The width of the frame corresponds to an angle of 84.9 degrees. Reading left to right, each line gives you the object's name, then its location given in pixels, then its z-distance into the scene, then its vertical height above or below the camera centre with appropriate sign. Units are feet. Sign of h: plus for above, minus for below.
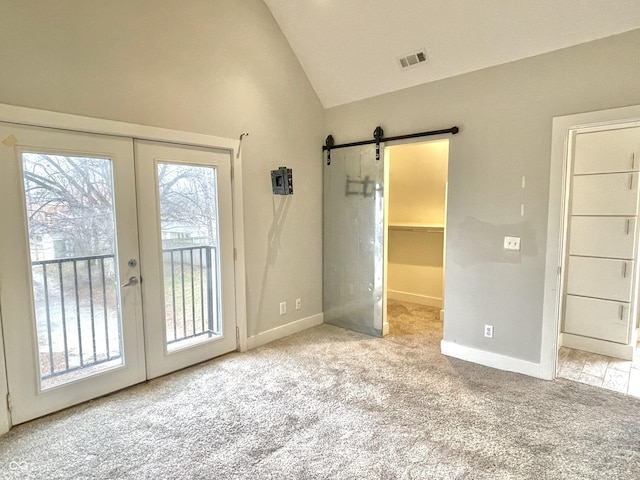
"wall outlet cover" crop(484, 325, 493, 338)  10.49 -3.57
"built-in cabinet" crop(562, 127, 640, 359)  10.61 -1.01
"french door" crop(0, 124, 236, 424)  7.52 -1.22
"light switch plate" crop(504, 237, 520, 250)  9.82 -0.88
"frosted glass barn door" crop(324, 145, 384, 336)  12.73 -1.01
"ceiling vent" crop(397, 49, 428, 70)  10.46 +4.69
